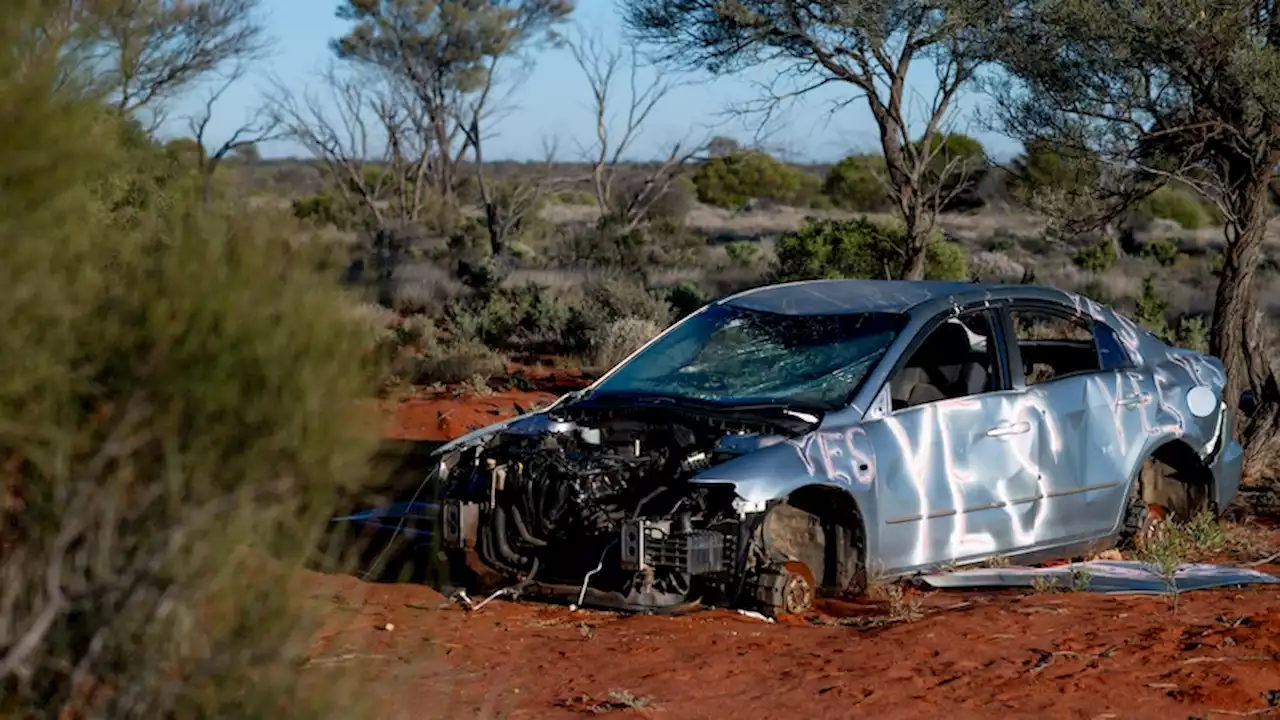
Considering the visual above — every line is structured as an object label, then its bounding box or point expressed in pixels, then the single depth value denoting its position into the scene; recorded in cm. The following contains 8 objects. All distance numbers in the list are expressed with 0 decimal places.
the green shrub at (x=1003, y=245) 3938
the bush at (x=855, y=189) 5875
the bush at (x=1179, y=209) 5284
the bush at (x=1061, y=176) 1355
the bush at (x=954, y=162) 1777
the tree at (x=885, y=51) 1738
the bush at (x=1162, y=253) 3634
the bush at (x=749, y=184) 6456
